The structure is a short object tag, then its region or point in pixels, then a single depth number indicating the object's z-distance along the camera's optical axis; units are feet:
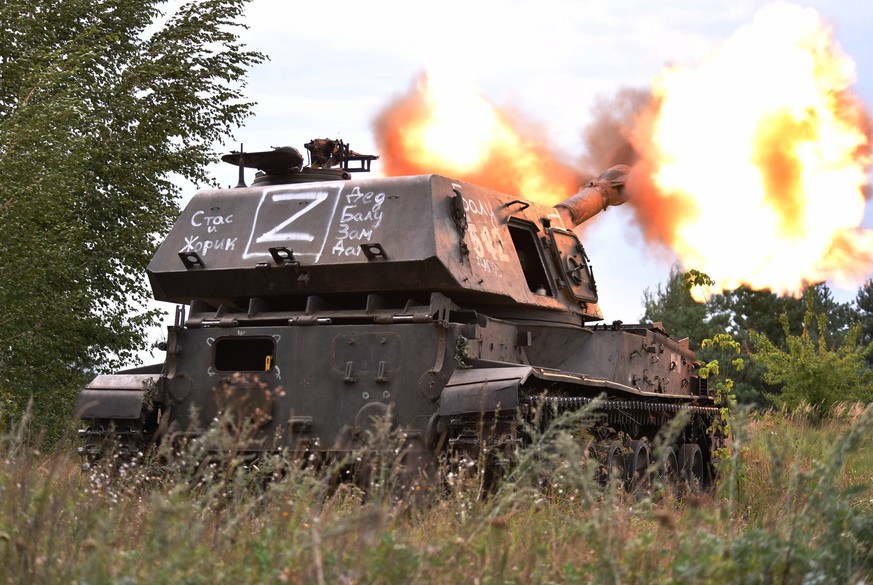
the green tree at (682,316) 150.51
